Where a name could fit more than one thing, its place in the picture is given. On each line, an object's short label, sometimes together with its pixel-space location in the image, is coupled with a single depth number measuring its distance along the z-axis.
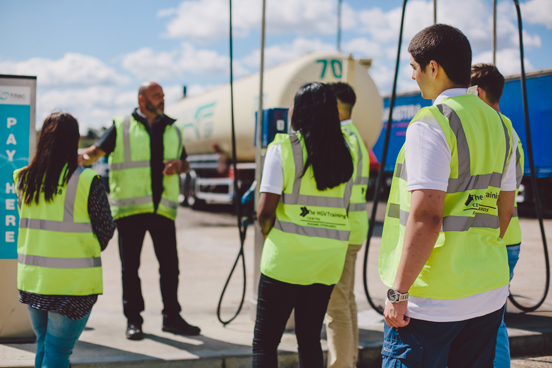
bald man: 4.07
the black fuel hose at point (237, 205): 3.79
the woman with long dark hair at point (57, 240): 2.63
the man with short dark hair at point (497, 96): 3.30
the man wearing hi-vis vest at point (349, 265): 3.22
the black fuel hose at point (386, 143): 3.36
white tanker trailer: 9.73
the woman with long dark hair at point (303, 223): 2.57
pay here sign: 3.83
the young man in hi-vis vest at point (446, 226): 1.74
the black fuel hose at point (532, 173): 4.18
